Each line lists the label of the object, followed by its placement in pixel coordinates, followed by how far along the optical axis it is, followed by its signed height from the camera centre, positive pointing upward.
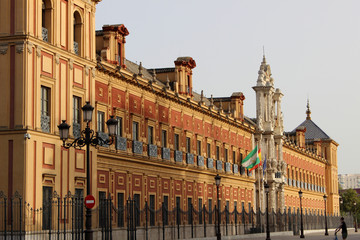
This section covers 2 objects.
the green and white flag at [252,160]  56.47 +3.48
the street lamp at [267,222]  41.11 -1.13
